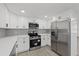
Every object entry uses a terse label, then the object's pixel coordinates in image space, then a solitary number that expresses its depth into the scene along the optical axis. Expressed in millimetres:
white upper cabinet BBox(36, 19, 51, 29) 2730
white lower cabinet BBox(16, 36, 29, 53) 1990
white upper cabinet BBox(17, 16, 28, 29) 2437
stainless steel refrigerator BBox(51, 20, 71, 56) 1537
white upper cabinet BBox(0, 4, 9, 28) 1271
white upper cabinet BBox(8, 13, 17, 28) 2124
